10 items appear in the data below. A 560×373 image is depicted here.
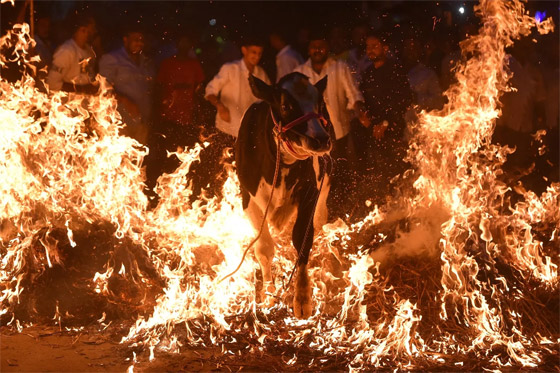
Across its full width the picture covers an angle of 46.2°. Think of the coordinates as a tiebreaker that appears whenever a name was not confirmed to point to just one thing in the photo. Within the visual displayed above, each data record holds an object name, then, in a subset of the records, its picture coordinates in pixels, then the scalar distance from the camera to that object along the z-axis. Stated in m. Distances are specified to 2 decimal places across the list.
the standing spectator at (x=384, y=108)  9.51
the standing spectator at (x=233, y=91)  9.09
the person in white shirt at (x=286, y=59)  9.78
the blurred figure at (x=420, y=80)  9.66
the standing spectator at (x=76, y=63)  9.02
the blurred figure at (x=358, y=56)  9.64
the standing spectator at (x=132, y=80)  9.44
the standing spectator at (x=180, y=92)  9.62
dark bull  6.07
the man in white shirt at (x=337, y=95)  9.52
